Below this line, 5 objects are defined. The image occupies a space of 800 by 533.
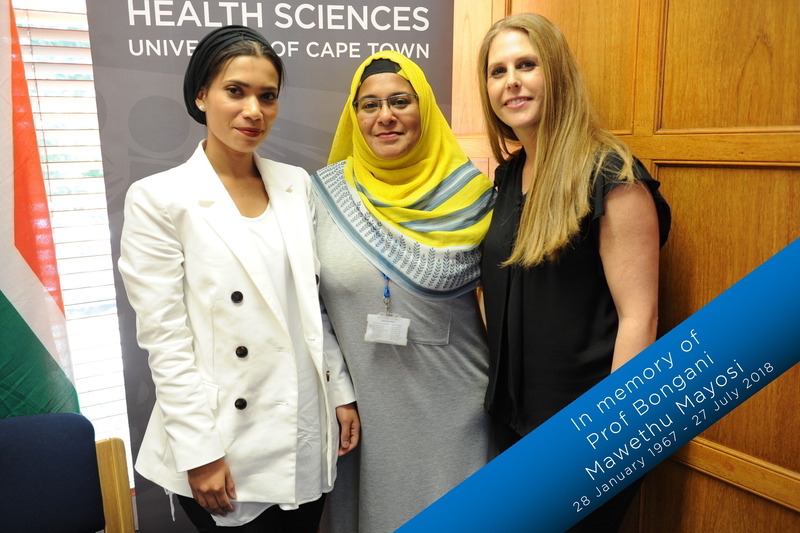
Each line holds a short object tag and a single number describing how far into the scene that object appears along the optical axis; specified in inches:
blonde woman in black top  59.5
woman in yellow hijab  71.7
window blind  79.2
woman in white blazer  57.5
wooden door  58.5
